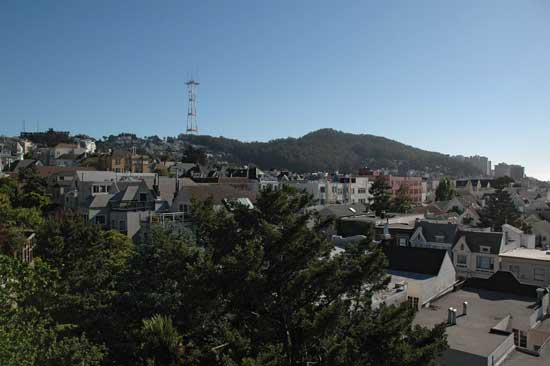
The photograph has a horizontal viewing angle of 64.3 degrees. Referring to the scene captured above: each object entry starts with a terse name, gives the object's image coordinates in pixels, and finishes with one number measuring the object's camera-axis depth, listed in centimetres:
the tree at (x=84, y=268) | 1541
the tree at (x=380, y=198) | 6325
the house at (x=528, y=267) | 3338
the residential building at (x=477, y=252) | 3522
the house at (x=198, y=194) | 3978
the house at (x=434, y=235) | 3819
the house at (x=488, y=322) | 1822
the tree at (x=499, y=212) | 5348
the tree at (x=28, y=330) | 854
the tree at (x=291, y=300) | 1214
